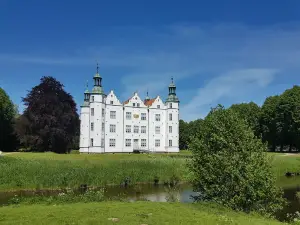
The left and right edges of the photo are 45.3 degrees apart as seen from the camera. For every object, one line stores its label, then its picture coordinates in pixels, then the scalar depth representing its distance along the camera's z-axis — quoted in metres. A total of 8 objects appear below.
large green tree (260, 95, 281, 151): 90.18
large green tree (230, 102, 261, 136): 97.44
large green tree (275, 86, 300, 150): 83.44
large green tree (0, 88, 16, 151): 73.44
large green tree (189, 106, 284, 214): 18.55
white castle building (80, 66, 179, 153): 76.00
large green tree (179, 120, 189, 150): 130.75
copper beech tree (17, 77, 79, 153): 62.97
